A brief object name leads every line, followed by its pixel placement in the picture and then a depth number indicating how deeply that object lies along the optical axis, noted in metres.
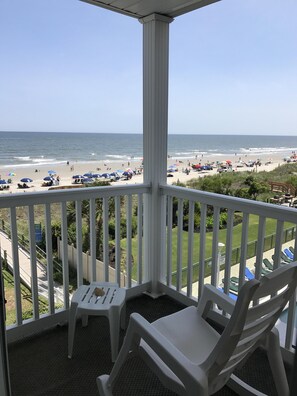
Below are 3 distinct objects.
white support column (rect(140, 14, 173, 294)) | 2.56
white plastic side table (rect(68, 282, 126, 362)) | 1.93
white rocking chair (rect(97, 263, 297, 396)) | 1.08
